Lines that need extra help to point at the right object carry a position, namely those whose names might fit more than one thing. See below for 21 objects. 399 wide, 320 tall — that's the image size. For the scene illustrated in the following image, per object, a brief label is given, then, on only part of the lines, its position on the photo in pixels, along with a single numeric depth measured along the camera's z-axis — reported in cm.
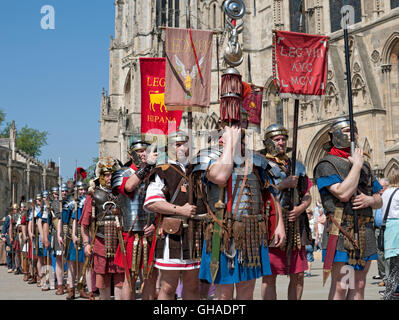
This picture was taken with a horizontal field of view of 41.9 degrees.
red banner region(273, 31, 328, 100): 643
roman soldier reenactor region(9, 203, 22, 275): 1752
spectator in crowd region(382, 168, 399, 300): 768
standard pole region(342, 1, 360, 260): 507
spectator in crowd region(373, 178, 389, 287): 1005
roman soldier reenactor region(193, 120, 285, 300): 443
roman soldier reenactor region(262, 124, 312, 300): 583
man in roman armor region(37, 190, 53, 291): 1198
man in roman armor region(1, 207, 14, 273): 1880
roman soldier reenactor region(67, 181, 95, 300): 950
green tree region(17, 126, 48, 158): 8242
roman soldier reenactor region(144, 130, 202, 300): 521
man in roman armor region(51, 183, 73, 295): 1064
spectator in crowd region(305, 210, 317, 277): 1198
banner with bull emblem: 791
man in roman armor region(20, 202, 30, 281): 1527
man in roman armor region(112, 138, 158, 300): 613
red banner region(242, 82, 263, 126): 844
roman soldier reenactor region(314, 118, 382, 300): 504
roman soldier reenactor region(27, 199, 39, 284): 1370
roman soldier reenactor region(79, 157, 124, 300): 701
